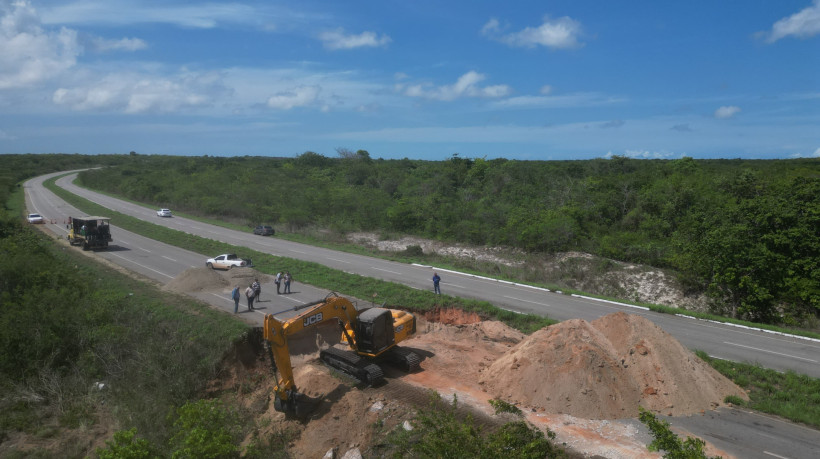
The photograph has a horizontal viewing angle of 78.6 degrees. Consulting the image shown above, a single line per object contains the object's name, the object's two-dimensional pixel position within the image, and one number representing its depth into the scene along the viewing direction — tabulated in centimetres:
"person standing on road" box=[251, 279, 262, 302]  2383
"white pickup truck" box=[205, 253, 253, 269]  3244
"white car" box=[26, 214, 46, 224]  5015
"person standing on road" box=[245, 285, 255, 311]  2309
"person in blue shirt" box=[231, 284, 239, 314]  2273
